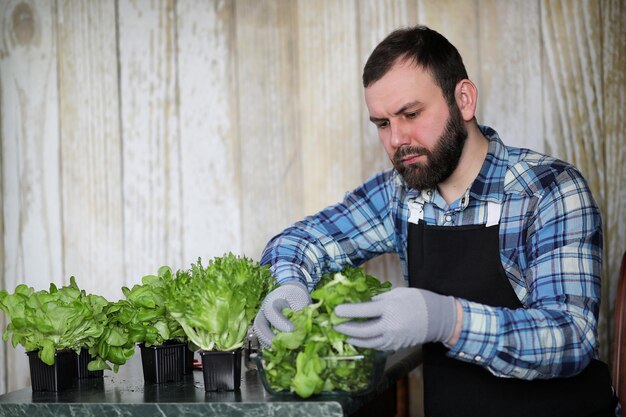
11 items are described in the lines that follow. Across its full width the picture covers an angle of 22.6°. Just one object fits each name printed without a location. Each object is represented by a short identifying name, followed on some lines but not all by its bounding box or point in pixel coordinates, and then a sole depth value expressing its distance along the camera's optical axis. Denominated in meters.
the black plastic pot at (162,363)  2.56
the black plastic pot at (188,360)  2.63
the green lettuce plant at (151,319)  2.56
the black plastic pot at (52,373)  2.52
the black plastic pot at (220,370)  2.44
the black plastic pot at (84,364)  2.61
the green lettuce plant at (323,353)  2.30
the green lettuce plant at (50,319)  2.51
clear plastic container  2.31
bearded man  2.49
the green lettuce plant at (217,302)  2.41
